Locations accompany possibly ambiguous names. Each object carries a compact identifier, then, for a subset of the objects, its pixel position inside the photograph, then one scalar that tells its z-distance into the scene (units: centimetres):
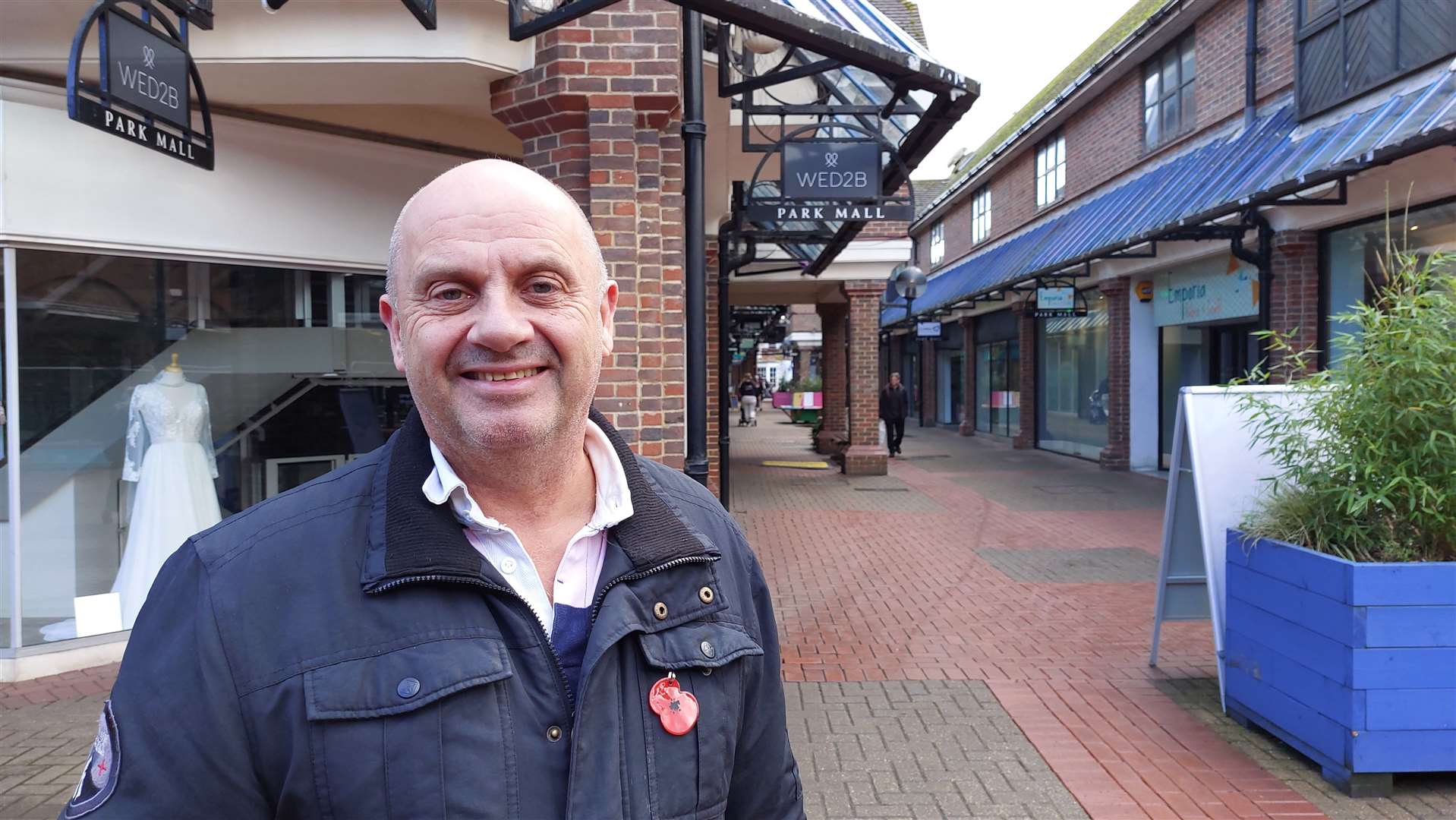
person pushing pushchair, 3388
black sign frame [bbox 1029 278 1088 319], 1725
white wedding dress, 643
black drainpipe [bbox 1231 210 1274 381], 1125
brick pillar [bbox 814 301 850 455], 2008
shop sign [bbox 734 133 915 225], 732
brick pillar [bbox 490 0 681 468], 532
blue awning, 829
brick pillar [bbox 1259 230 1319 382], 1110
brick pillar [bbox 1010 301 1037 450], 2116
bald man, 128
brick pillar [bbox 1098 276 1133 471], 1639
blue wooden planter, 401
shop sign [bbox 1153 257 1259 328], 1289
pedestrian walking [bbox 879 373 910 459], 2023
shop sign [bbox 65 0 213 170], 394
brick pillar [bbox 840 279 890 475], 1633
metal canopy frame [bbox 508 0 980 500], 418
